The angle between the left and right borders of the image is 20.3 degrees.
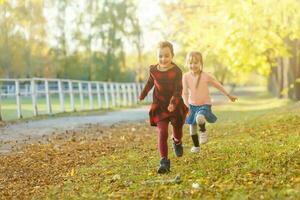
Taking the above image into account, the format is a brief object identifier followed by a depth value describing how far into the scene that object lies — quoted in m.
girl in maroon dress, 10.41
